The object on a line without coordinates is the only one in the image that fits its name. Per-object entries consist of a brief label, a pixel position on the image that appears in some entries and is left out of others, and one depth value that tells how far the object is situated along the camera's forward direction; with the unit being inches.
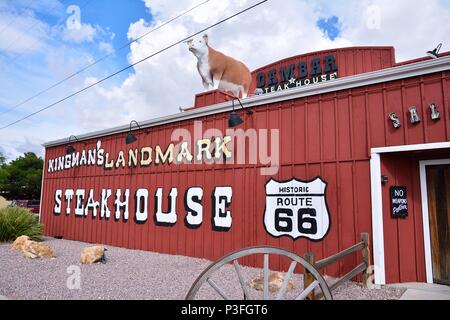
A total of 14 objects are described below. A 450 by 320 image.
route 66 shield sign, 243.9
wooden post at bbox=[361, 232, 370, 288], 209.3
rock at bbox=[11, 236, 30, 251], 333.6
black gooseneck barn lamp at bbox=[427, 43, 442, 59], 252.3
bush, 405.7
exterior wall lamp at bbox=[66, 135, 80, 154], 482.6
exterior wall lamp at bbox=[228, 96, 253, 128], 279.1
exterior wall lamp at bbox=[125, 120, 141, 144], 372.2
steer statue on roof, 376.5
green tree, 1430.9
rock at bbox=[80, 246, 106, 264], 286.4
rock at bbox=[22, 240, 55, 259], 309.8
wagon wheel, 106.0
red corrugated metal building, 216.5
